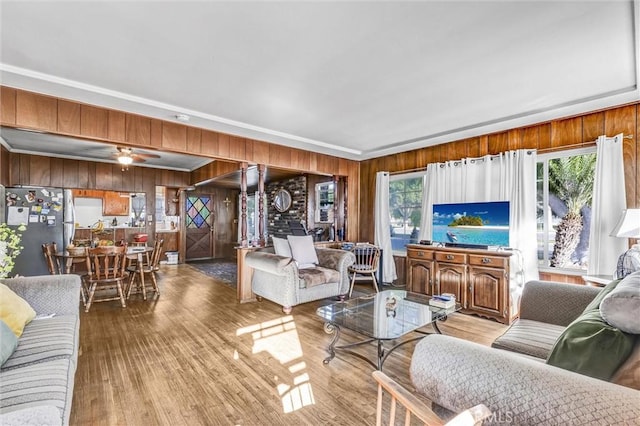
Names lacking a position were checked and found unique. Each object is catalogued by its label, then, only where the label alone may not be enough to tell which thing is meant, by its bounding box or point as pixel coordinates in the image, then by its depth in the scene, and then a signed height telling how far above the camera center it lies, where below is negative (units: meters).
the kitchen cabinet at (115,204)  6.73 +0.32
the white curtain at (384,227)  5.30 -0.19
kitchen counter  6.44 -0.22
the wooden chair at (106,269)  3.85 -0.70
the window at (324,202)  6.36 +0.33
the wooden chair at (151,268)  4.46 -0.78
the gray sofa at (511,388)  0.78 -0.52
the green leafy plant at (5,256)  2.21 -0.30
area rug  5.78 -1.20
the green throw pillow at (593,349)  1.00 -0.48
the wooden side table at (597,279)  2.79 -0.61
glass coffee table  2.30 -0.87
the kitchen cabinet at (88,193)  6.39 +0.54
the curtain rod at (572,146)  3.06 +0.81
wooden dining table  4.17 -0.54
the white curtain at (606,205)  3.01 +0.11
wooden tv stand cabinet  3.45 -0.77
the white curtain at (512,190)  3.61 +0.36
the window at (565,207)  3.42 +0.11
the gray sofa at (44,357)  1.16 -0.71
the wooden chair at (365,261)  4.54 -0.71
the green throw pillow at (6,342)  1.42 -0.62
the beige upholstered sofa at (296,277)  3.74 -0.81
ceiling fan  4.84 +1.04
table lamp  2.36 -0.16
